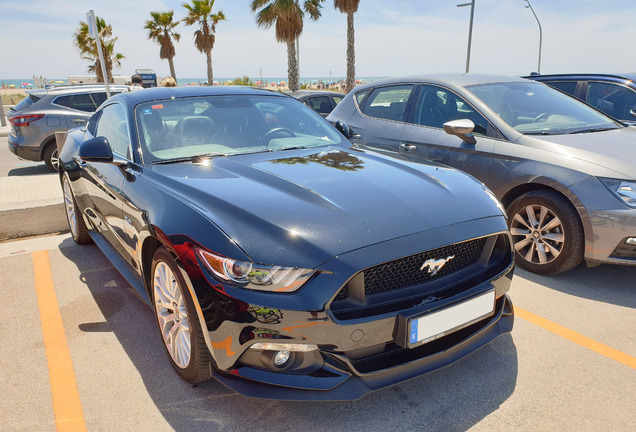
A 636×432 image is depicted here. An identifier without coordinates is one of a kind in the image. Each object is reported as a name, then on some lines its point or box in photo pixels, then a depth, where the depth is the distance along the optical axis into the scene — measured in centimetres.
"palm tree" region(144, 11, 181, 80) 3647
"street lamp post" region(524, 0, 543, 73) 2520
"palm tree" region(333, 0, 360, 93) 2114
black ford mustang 188
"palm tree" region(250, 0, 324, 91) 2108
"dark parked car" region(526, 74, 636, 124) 579
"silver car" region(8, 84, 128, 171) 853
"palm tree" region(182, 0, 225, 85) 3259
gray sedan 331
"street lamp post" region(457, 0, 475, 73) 2119
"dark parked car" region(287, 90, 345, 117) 1171
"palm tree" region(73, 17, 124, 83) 3114
